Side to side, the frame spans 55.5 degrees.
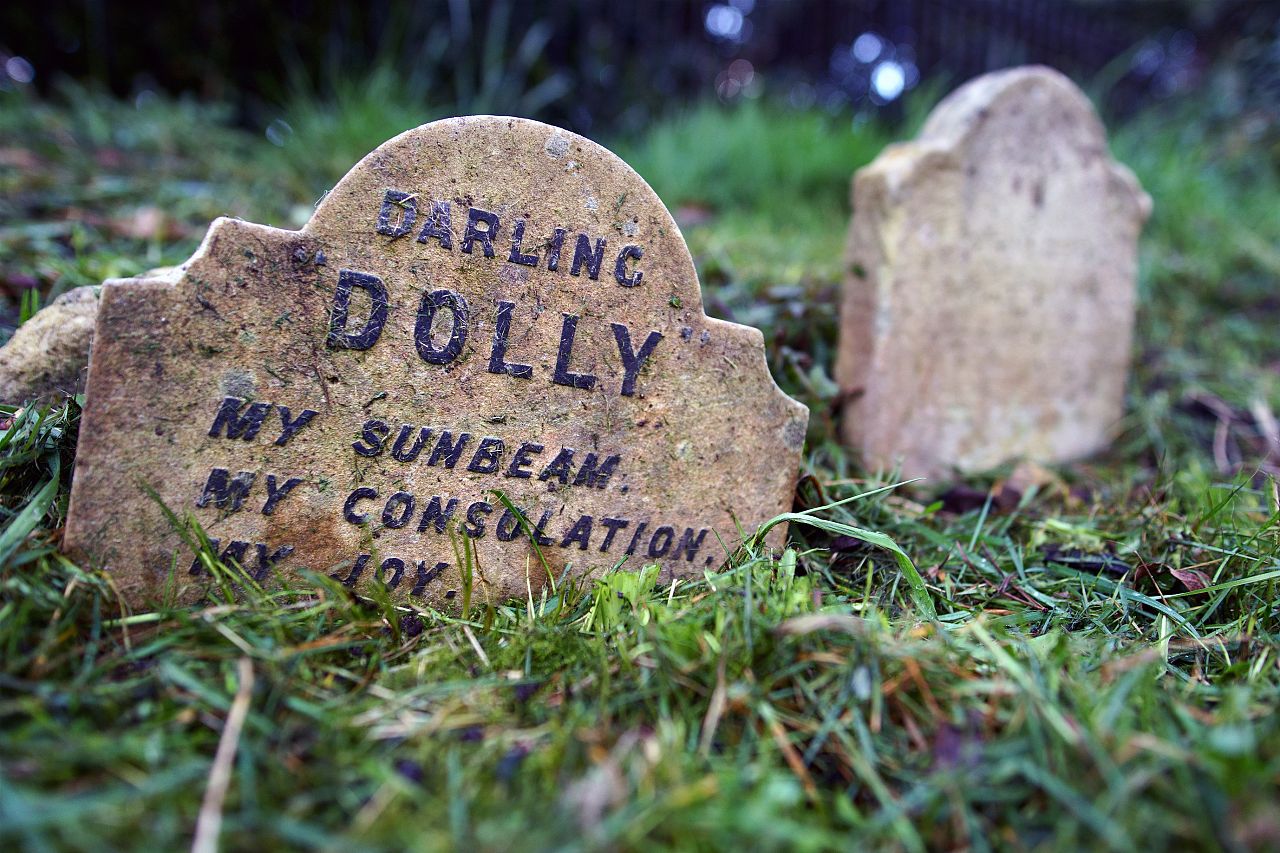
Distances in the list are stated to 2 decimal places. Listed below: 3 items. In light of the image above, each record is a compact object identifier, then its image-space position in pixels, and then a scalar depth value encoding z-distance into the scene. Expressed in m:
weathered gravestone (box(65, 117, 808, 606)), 0.61
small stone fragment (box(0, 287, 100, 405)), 0.69
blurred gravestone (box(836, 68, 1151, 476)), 0.88
